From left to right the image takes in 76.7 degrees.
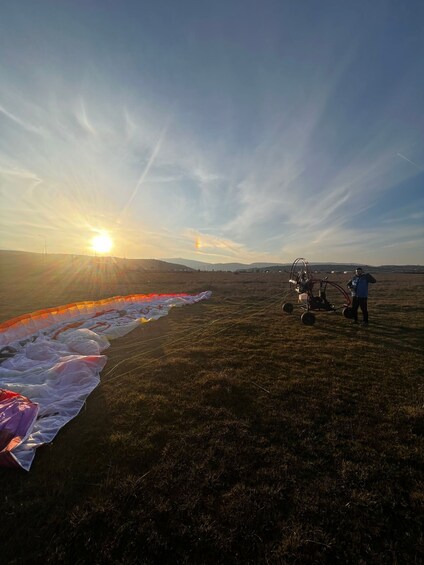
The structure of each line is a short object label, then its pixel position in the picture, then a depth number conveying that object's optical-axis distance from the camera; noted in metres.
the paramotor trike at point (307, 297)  12.80
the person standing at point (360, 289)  12.58
